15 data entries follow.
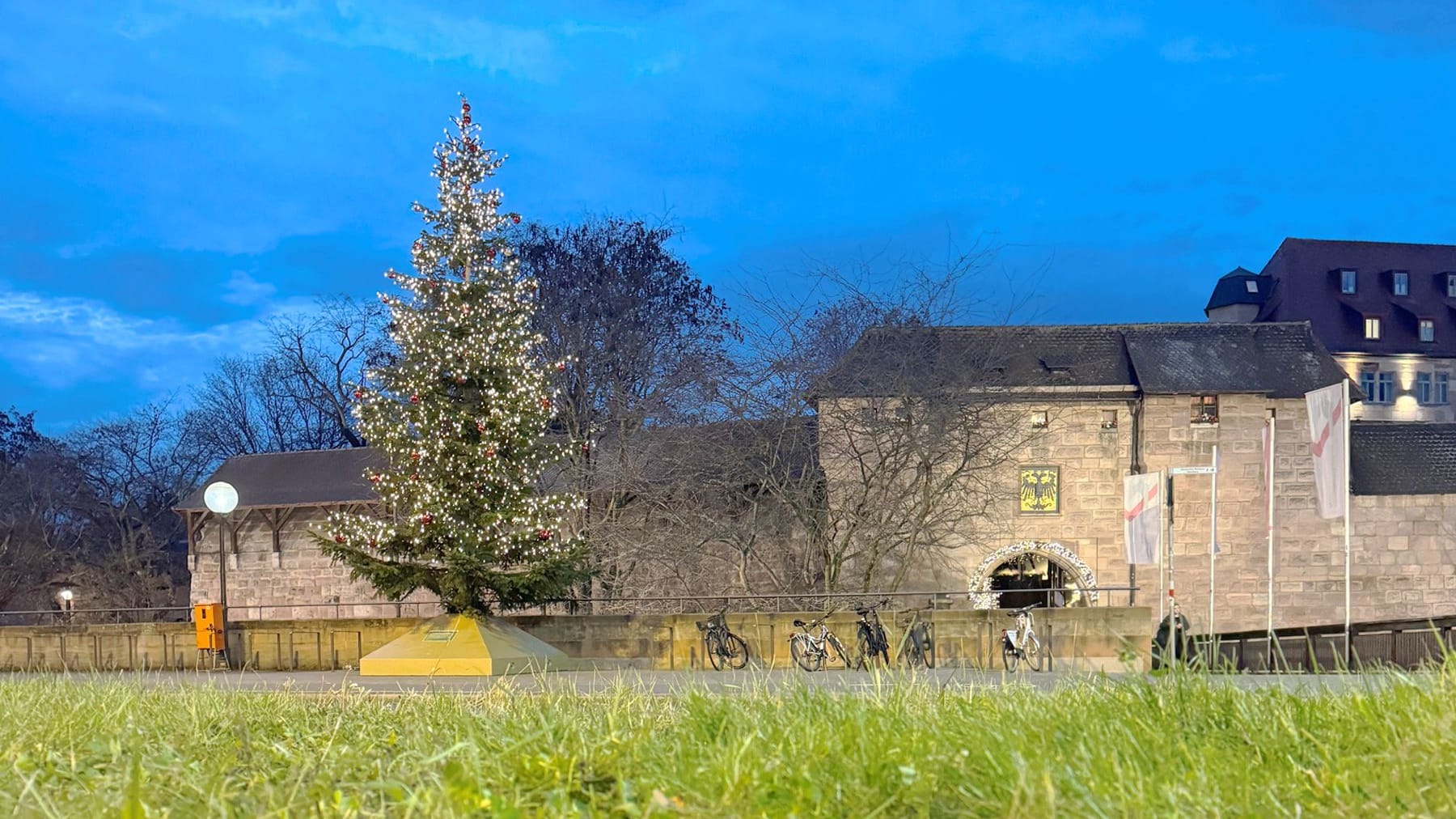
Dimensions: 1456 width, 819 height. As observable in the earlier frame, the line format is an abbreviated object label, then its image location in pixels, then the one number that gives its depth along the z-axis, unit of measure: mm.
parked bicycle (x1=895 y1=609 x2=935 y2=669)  17156
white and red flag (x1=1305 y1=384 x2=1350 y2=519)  17531
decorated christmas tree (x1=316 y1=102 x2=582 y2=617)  18250
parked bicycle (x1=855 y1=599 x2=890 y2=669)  18406
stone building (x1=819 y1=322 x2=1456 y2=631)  32156
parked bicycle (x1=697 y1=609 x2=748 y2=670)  19234
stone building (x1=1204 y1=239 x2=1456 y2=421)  62438
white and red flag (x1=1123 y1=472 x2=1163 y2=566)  23516
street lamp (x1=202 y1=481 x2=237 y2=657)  19797
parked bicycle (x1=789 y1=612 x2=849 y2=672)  18562
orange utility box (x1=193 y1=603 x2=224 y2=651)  20516
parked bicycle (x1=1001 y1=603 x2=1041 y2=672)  19031
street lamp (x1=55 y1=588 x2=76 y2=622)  42219
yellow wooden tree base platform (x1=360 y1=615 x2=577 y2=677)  17266
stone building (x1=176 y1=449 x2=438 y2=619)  40938
